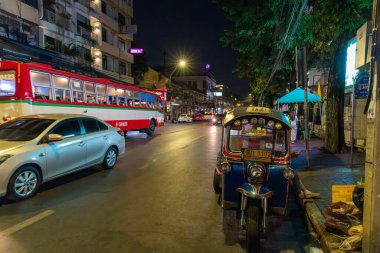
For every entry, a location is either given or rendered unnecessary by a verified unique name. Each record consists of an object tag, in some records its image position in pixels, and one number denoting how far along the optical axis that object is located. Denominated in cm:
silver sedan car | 595
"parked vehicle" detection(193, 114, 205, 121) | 6134
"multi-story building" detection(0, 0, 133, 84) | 1992
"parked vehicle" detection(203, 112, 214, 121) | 6281
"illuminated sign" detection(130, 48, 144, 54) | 4118
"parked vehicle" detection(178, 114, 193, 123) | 5048
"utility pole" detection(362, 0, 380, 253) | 347
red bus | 1175
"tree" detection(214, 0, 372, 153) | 841
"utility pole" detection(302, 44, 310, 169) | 895
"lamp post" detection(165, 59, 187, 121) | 3492
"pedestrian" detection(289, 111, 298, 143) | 1631
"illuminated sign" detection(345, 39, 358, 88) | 1102
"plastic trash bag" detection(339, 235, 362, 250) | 383
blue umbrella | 1441
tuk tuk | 445
